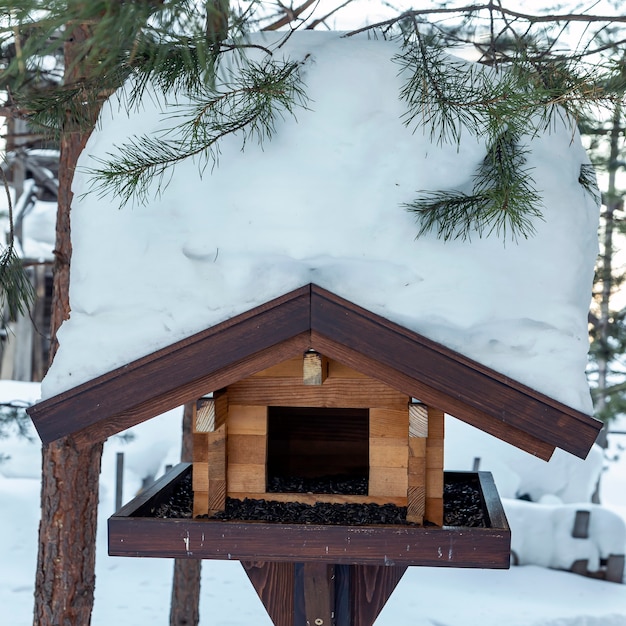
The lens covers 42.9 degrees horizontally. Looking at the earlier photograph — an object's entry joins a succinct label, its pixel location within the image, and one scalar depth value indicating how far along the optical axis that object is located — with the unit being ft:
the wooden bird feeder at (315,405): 5.82
